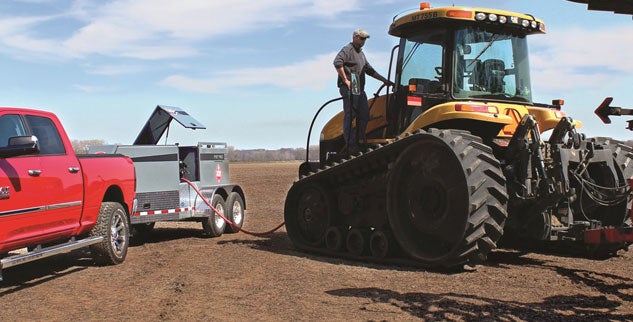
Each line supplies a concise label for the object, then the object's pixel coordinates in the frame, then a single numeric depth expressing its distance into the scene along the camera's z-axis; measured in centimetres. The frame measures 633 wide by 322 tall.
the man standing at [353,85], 1075
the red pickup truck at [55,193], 775
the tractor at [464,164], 860
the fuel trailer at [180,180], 1233
